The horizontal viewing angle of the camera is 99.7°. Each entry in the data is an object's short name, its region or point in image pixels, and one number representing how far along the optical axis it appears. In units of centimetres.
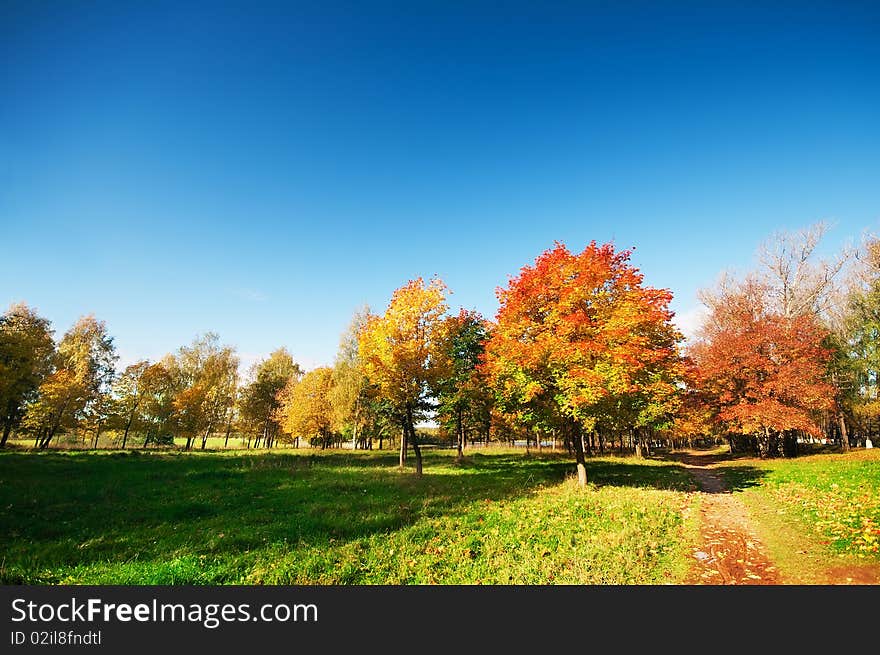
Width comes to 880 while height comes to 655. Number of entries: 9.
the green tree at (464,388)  2442
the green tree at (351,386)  3988
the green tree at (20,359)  3388
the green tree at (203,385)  4838
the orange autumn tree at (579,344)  1614
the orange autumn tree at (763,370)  2939
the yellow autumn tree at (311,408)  5141
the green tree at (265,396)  5831
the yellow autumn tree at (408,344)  2239
